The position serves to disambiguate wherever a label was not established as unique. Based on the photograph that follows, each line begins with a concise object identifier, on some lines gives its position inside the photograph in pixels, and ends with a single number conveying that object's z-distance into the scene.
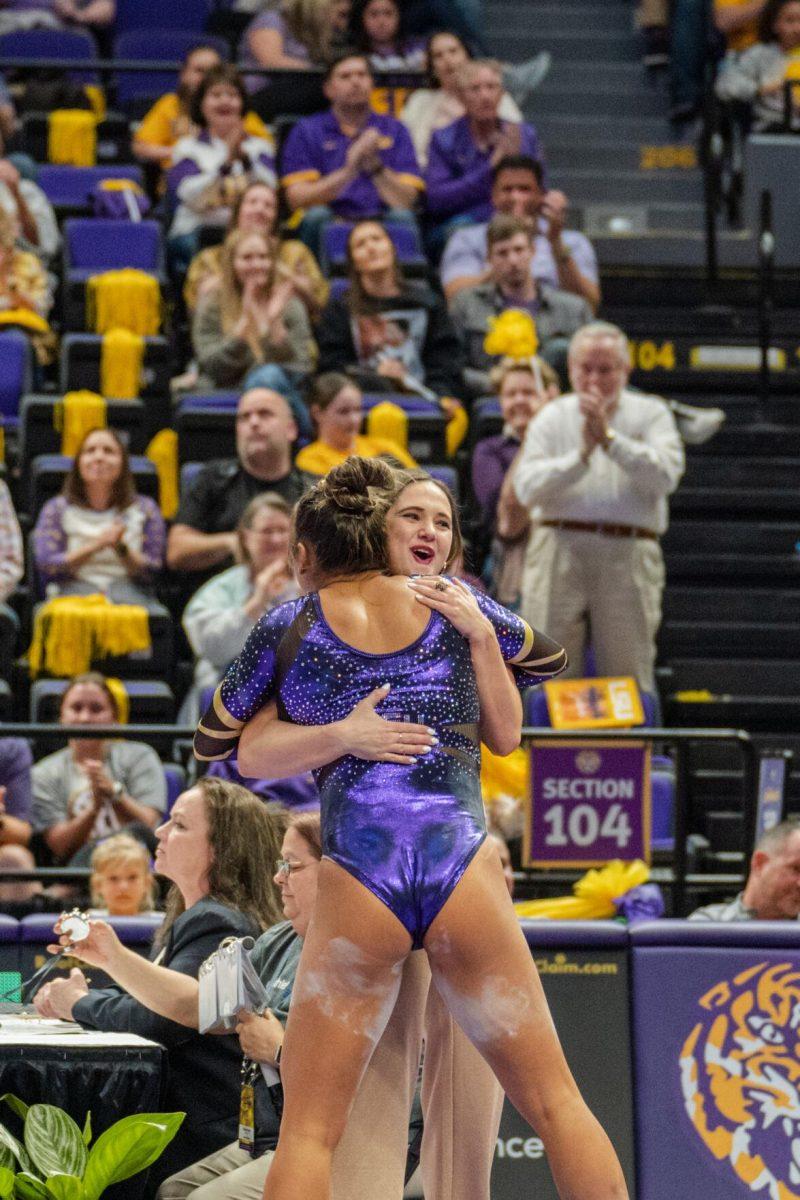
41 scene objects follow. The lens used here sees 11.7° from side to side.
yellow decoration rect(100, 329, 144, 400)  17.49
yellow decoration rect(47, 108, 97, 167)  20.84
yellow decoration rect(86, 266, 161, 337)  18.15
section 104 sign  12.73
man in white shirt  15.35
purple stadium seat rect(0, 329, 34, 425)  17.42
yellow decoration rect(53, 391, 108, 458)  16.71
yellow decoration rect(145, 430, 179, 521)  17.20
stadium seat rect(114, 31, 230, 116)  22.42
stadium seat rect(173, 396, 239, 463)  16.77
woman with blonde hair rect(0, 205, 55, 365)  17.89
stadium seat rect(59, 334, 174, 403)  17.43
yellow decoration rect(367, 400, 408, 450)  16.97
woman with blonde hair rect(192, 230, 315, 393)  17.53
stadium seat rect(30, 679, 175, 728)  14.18
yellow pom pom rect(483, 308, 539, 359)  17.69
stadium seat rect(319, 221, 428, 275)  19.04
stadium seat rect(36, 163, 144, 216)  20.08
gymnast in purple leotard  6.95
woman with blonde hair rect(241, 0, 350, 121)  21.65
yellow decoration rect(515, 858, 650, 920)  11.86
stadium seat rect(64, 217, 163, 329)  18.91
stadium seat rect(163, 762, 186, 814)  13.86
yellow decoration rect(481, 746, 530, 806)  13.84
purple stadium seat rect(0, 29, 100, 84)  22.14
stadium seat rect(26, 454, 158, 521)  16.07
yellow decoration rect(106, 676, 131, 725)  14.06
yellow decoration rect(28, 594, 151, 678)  14.95
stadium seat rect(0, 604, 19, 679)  14.93
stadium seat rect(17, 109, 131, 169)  20.93
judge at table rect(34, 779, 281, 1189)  8.75
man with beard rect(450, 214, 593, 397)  18.18
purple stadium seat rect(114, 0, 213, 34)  22.96
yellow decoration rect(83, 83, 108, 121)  21.41
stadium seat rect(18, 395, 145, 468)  16.75
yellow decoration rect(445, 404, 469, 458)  17.71
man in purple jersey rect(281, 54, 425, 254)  19.56
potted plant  7.78
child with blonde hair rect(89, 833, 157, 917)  11.61
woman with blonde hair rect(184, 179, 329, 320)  17.87
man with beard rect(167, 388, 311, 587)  15.83
